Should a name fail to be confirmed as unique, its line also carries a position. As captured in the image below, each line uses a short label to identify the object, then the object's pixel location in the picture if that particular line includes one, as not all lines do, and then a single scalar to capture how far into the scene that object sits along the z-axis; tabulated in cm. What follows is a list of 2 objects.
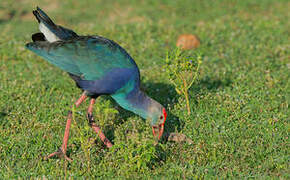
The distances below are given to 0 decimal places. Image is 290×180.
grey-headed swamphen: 1045
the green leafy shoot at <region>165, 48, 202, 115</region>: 1155
